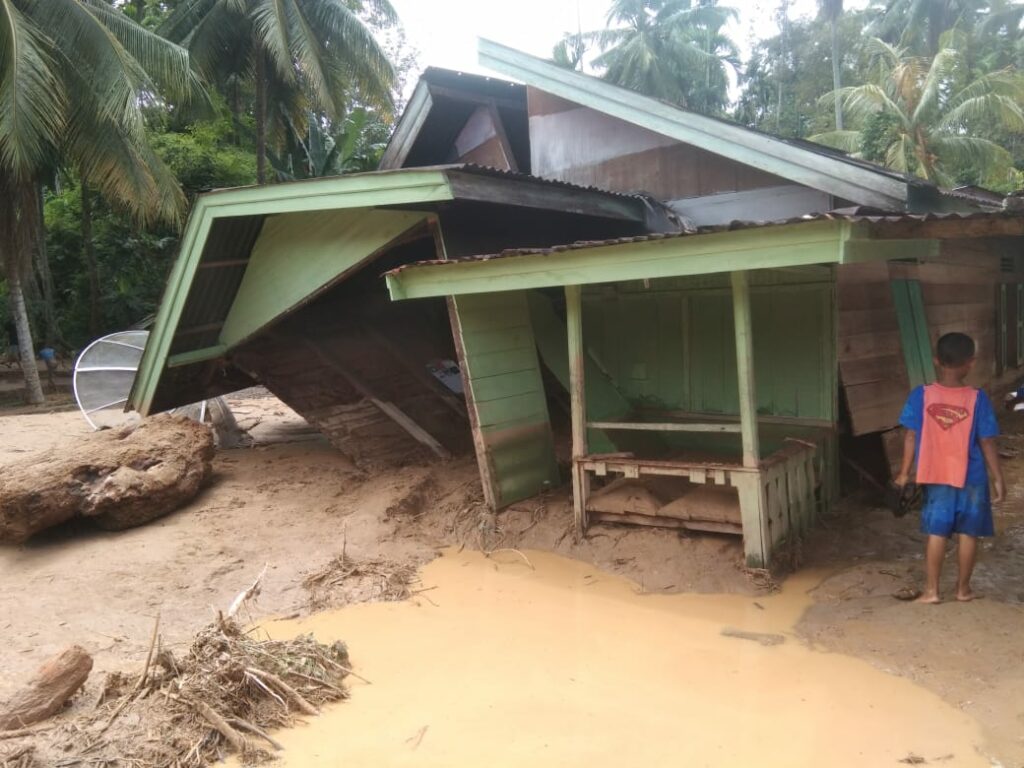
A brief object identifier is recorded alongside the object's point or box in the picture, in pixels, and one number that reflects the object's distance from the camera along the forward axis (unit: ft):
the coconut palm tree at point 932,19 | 112.78
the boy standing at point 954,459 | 14.12
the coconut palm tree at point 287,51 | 63.67
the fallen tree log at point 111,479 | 20.33
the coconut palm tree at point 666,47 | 125.80
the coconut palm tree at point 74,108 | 42.19
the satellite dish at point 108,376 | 31.19
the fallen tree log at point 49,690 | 11.68
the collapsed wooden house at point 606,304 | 17.60
